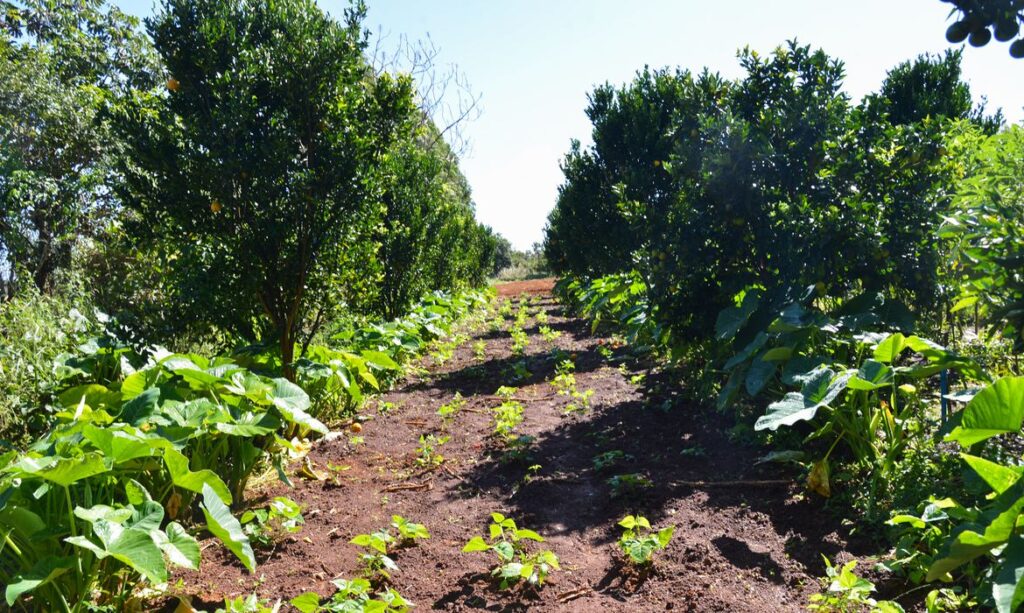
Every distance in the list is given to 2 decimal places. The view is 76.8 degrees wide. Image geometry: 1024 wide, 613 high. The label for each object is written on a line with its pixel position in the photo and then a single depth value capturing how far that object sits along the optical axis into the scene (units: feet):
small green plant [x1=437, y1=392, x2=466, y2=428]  17.39
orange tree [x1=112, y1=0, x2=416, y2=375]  13.71
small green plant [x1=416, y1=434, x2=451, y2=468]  13.74
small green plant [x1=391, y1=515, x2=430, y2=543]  9.61
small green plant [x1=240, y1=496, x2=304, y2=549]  9.68
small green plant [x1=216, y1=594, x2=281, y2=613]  7.29
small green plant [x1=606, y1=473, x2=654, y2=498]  11.43
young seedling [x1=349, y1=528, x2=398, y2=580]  8.66
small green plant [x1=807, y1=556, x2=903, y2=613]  6.86
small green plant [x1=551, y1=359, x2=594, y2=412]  18.13
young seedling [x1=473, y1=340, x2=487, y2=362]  28.62
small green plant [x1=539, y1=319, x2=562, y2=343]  34.40
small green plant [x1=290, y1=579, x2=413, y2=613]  7.18
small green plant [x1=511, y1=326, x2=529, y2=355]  29.35
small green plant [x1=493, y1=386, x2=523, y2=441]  15.62
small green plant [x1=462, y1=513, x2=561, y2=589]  8.27
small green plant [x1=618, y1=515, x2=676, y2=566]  8.57
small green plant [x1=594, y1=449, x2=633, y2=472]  13.04
